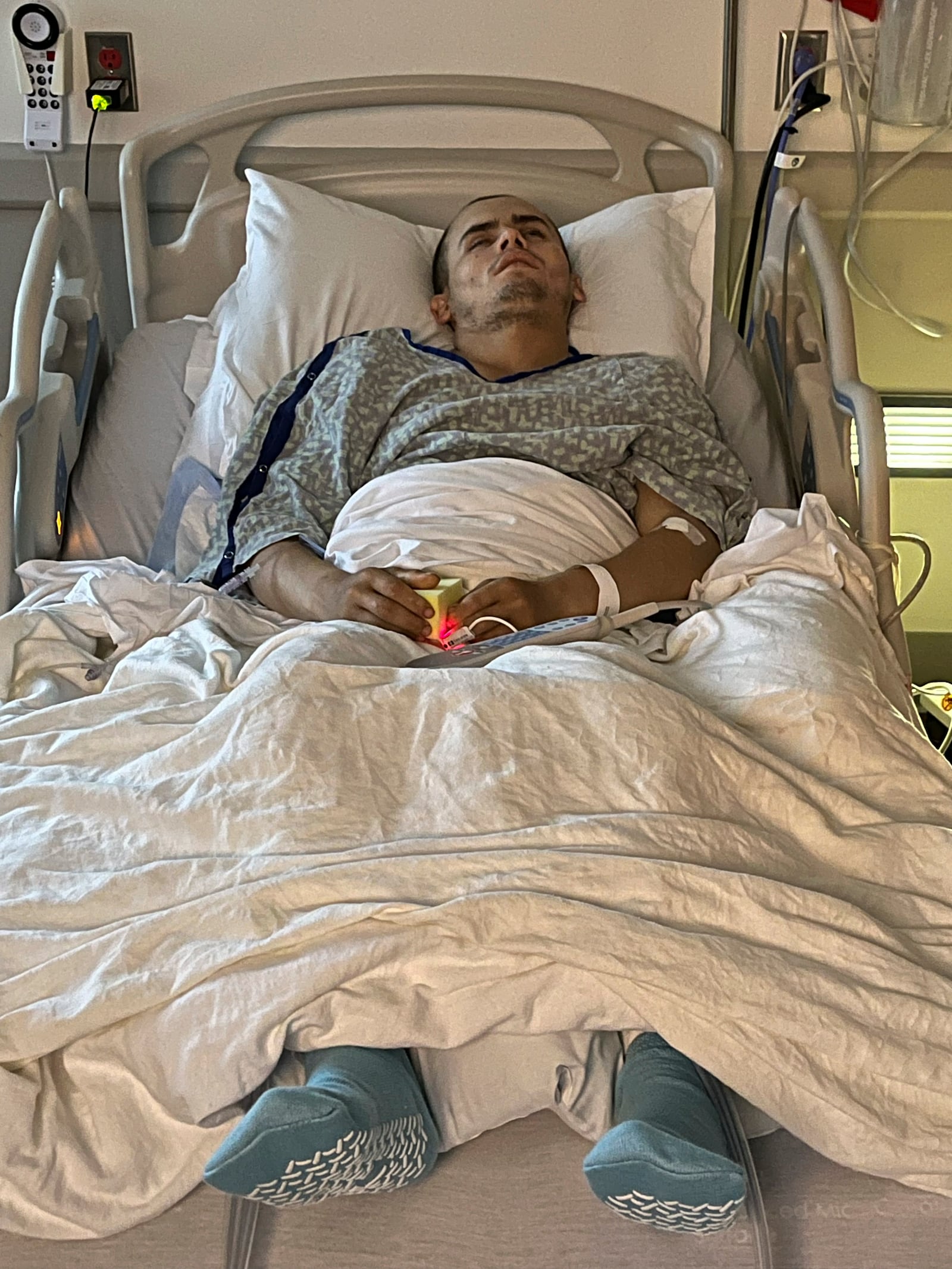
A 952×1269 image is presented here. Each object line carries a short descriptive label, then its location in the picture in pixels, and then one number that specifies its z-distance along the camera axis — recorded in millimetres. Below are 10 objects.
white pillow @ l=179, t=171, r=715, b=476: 2297
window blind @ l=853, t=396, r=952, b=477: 2816
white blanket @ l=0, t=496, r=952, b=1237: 1074
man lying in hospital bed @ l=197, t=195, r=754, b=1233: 1843
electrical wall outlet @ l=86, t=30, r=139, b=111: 2594
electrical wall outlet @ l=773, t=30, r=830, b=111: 2602
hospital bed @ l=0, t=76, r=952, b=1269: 1034
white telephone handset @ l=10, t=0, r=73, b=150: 2551
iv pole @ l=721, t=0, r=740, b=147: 2562
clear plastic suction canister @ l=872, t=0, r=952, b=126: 2508
